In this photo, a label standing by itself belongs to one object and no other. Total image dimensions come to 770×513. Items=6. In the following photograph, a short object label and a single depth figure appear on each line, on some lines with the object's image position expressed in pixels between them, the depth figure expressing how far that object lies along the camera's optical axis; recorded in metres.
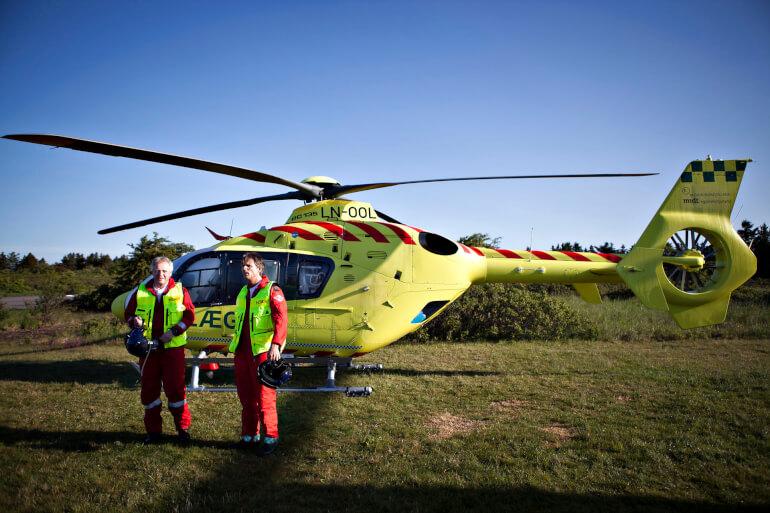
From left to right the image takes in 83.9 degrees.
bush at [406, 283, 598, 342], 11.80
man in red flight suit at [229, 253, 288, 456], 4.09
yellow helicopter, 6.52
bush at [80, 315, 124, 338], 12.24
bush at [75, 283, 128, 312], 17.11
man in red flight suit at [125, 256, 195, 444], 4.23
